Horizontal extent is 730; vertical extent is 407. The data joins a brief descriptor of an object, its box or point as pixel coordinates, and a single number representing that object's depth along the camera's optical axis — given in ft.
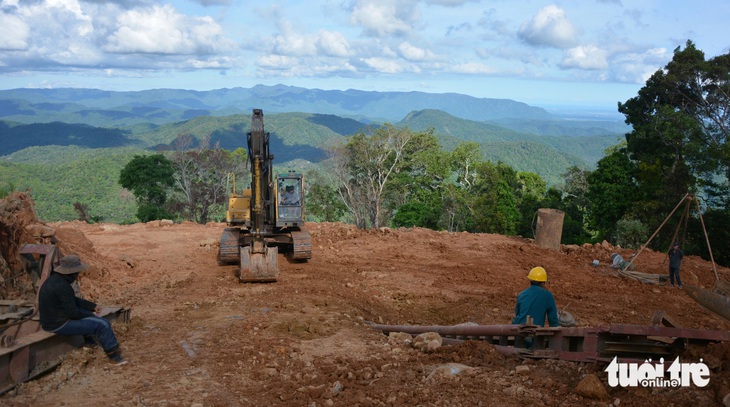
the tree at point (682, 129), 75.00
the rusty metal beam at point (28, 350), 20.15
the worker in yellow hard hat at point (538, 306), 21.83
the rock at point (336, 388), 19.62
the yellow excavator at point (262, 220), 41.37
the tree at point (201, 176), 129.18
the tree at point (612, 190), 86.53
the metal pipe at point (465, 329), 21.47
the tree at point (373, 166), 128.36
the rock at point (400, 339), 25.41
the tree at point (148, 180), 121.70
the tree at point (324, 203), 132.67
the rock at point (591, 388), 16.39
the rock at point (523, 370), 19.06
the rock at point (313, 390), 19.73
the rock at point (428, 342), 23.66
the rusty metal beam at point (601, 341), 17.44
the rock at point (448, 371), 19.61
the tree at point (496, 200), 106.63
